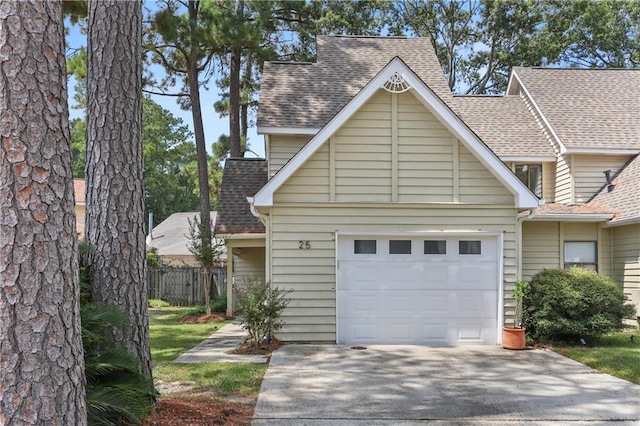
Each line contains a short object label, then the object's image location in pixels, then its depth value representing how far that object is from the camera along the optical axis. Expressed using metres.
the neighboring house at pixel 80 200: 28.75
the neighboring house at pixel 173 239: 32.28
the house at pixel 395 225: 10.31
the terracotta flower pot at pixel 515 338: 9.81
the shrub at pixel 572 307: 9.88
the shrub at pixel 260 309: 9.59
